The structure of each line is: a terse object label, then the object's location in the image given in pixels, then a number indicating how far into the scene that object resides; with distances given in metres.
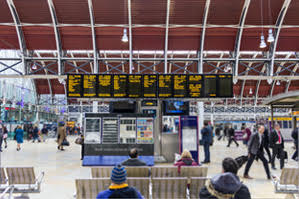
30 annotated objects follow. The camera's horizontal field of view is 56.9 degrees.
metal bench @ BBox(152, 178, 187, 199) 4.75
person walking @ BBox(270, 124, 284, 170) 11.02
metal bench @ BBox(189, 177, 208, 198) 4.99
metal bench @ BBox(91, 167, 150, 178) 5.73
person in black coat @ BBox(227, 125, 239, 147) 21.12
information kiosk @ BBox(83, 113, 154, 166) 11.35
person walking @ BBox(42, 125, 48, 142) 29.30
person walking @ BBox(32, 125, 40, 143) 26.98
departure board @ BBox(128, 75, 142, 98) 12.37
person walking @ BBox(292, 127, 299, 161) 12.24
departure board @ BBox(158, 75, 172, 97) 12.44
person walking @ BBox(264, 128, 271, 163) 9.98
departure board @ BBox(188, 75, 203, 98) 12.47
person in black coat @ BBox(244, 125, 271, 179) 8.88
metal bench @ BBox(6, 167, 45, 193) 5.64
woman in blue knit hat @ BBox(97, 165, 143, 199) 3.17
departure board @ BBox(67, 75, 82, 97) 12.32
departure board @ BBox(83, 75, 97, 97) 12.32
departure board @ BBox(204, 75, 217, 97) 12.51
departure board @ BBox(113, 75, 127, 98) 12.33
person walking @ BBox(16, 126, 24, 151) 17.90
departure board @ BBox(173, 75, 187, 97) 12.46
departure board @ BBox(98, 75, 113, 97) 12.30
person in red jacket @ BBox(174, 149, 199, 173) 6.50
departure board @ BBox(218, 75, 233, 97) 12.49
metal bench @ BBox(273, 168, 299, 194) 5.90
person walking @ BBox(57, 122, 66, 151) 17.78
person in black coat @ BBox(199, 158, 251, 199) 3.22
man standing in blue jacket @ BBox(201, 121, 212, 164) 12.39
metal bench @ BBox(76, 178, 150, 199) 4.61
